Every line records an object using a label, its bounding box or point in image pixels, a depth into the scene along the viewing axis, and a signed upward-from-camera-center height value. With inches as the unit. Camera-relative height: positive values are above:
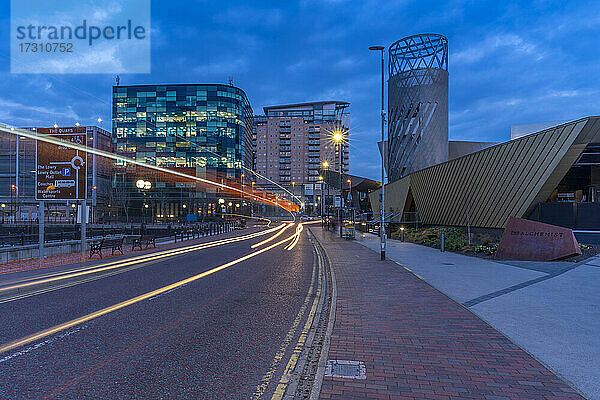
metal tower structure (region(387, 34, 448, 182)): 2329.0 +681.9
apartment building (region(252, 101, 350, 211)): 5698.8 +956.3
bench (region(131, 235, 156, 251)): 836.4 -81.2
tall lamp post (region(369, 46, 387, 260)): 634.8 -42.9
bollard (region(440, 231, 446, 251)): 757.9 -77.0
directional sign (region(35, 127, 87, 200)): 637.9 +66.7
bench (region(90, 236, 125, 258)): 693.0 -76.1
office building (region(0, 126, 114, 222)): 2684.5 +250.1
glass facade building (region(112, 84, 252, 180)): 3503.9 +839.7
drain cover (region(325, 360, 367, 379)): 177.9 -85.6
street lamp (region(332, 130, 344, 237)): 1117.1 +230.7
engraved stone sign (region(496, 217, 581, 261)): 598.9 -62.1
